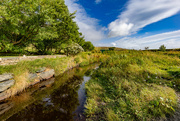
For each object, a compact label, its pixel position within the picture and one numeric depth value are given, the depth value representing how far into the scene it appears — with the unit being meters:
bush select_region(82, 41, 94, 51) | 44.56
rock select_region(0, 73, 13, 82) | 4.74
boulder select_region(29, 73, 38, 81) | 6.48
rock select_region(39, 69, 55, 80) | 7.50
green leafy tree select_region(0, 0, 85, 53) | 7.07
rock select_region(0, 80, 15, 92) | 4.55
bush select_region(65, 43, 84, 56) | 16.16
